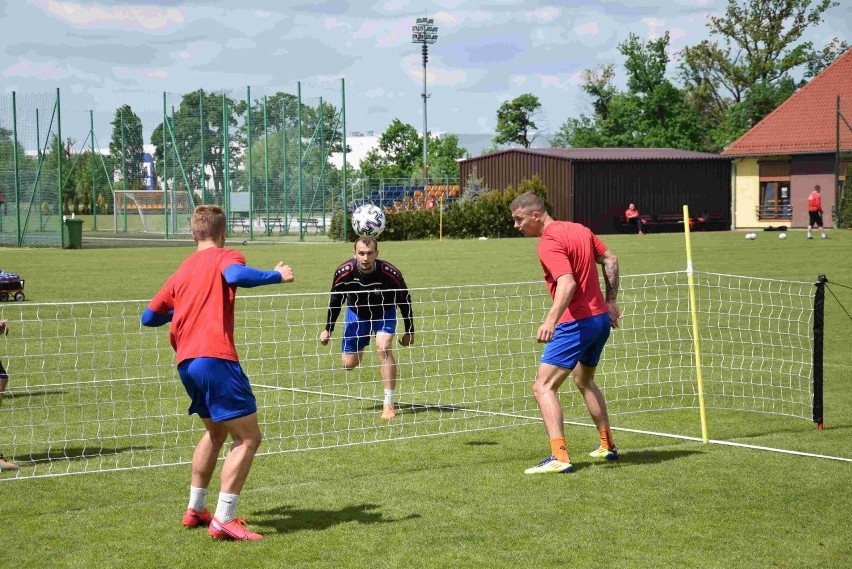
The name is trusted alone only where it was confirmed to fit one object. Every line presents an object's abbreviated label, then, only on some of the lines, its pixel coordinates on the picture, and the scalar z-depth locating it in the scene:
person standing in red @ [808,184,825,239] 41.25
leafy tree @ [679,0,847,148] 80.44
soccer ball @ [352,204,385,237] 10.92
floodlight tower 88.06
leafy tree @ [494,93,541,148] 99.94
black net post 9.46
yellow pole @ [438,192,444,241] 46.83
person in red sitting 53.22
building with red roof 56.88
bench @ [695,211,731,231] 57.81
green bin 40.72
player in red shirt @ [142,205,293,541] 6.18
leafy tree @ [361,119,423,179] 101.50
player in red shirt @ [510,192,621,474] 7.95
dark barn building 55.69
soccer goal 52.19
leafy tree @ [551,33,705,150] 84.75
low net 9.50
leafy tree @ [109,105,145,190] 56.84
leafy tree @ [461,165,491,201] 53.94
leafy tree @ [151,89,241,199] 49.97
